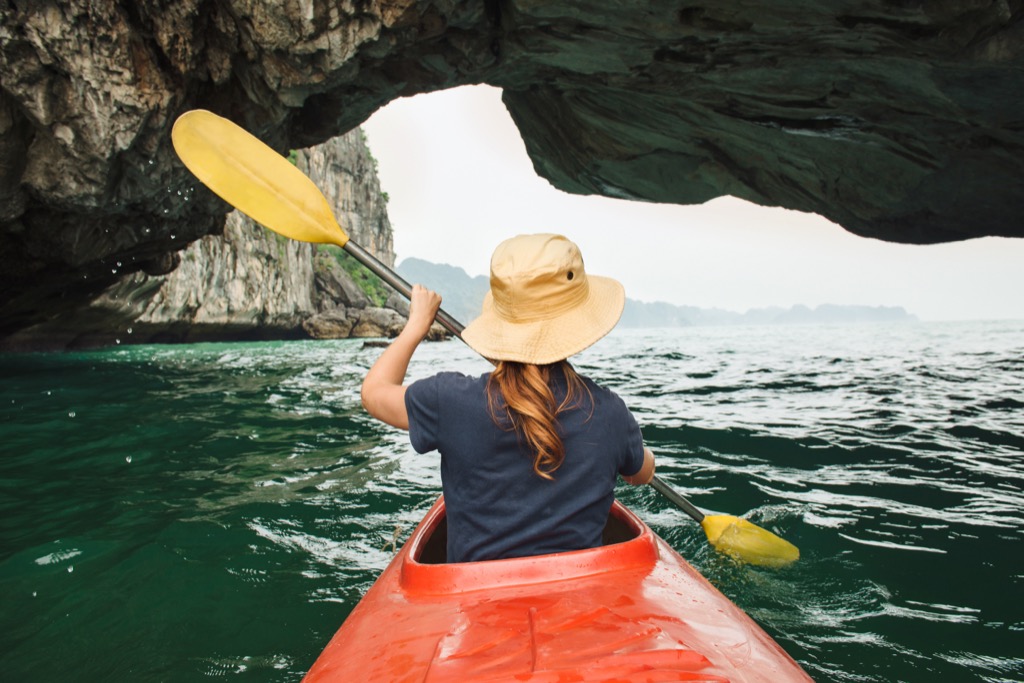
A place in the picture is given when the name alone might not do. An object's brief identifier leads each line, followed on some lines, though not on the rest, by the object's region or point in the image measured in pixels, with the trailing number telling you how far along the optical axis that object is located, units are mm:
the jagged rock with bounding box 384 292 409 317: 41588
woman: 1571
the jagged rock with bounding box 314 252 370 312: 39094
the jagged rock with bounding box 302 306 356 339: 35000
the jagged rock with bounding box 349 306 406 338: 35531
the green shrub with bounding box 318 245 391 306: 45250
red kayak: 1144
